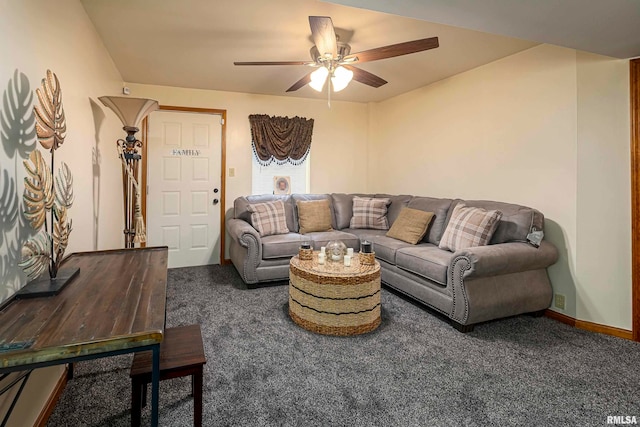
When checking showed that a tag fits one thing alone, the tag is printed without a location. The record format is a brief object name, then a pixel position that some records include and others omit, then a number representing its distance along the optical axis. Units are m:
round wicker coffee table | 2.42
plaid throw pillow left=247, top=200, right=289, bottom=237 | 3.84
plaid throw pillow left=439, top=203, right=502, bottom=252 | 2.77
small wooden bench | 1.34
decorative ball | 2.81
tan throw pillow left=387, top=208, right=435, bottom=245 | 3.45
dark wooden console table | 0.88
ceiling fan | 2.02
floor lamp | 2.62
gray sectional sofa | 2.45
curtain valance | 4.50
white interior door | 4.18
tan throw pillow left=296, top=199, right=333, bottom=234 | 4.09
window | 4.65
